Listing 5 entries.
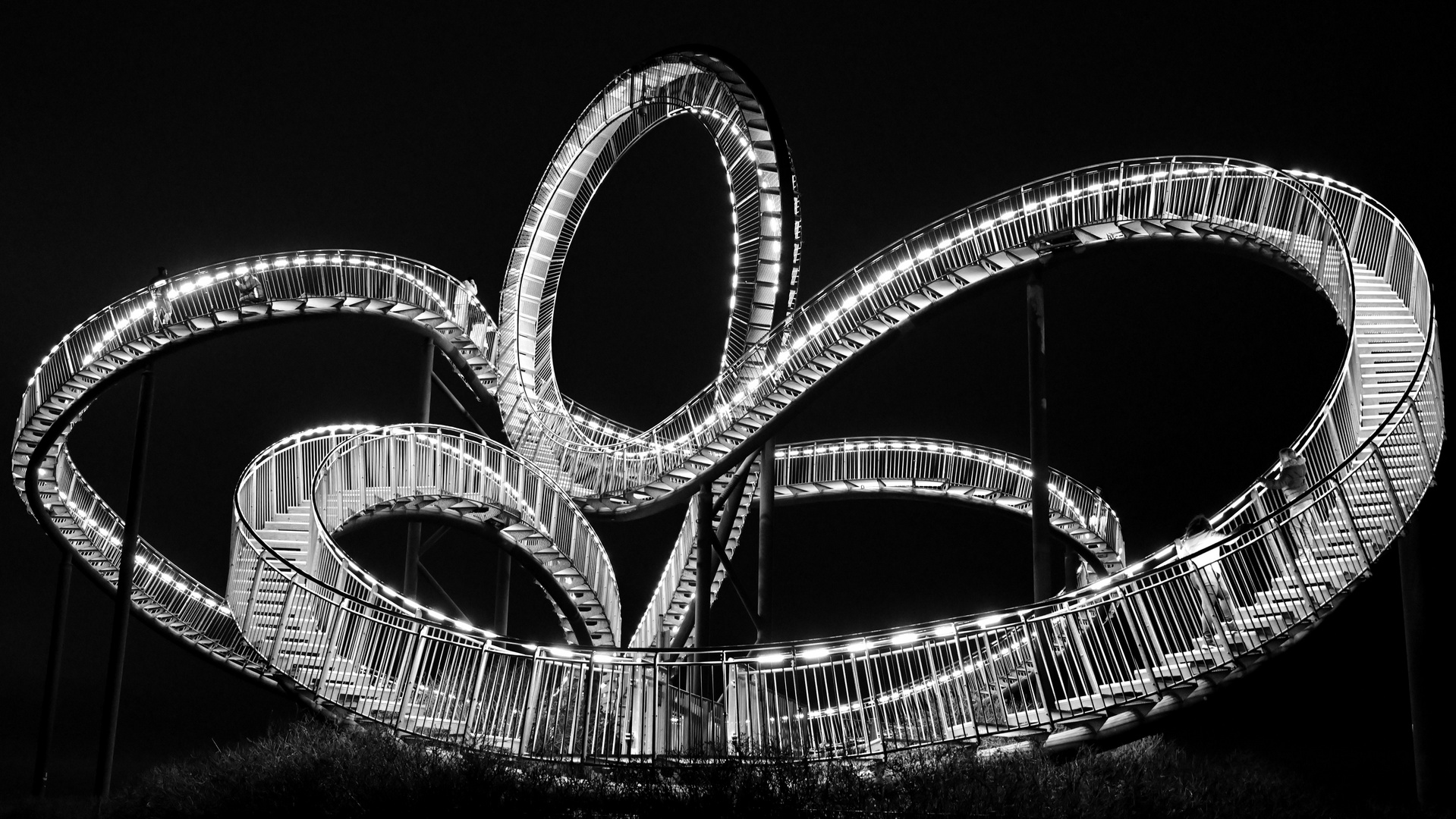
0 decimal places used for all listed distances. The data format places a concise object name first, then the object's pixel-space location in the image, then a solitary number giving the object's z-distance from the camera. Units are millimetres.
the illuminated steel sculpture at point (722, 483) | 13148
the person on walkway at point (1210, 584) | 12734
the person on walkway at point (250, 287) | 21925
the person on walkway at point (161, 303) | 21531
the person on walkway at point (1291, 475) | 14914
